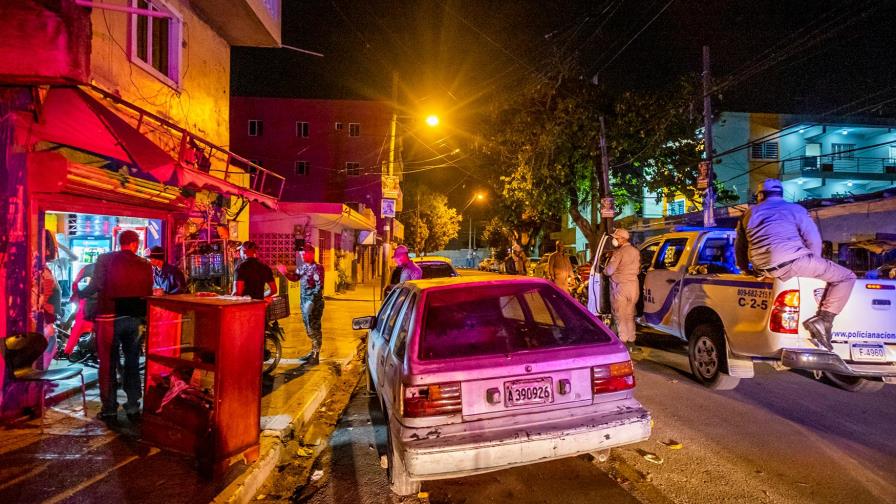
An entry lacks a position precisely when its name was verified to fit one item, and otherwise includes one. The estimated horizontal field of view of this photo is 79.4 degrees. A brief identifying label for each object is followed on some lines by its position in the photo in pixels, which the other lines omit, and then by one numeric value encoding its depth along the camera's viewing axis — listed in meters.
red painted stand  4.04
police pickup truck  5.41
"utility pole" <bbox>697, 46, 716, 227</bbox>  16.06
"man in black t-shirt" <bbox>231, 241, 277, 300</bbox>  7.35
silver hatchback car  3.40
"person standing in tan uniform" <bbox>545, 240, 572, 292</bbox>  12.25
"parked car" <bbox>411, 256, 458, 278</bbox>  12.18
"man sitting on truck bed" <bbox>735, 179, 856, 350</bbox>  5.36
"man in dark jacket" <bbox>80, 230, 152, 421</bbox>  5.27
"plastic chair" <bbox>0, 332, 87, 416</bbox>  4.96
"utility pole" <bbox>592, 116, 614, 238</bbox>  19.17
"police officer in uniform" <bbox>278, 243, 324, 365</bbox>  8.35
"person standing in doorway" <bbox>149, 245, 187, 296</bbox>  6.39
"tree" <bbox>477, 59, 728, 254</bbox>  20.11
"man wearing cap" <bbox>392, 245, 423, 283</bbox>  8.60
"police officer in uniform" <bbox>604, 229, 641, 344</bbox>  7.94
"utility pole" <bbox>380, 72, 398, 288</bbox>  16.03
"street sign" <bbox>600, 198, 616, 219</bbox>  19.16
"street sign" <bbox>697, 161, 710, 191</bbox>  16.26
